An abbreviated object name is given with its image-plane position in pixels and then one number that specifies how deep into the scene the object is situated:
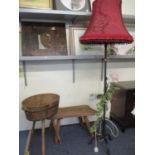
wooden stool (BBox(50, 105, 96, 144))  2.05
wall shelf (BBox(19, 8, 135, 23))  1.89
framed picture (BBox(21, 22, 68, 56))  2.13
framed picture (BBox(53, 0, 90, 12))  2.04
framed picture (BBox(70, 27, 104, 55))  2.22
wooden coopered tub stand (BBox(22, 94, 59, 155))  1.66
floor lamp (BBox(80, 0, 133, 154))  1.60
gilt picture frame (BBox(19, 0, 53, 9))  1.91
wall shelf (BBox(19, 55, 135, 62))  2.00
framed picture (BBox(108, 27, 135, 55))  2.38
